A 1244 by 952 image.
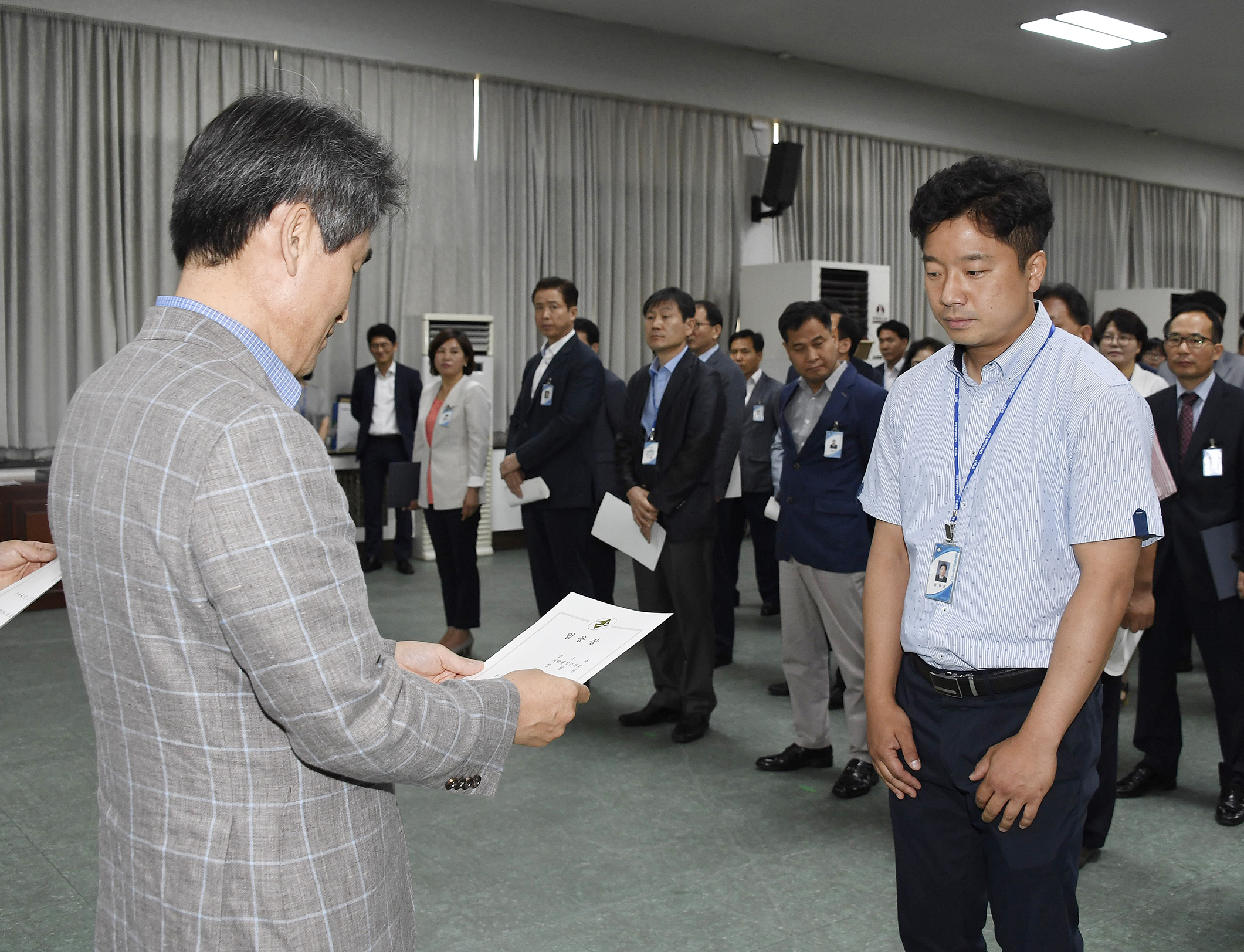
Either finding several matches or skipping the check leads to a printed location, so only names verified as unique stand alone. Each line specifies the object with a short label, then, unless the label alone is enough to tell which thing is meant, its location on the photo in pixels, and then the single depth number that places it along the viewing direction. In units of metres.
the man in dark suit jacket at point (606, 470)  4.82
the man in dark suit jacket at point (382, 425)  7.32
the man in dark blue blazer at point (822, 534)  3.43
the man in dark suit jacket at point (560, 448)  4.54
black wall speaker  9.01
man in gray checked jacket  0.92
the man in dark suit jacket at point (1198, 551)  3.25
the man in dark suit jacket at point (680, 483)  3.93
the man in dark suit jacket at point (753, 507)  5.23
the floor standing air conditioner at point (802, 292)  8.77
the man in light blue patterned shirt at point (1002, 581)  1.45
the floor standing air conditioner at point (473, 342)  7.71
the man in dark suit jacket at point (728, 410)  4.79
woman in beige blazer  5.05
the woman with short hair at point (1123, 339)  4.09
